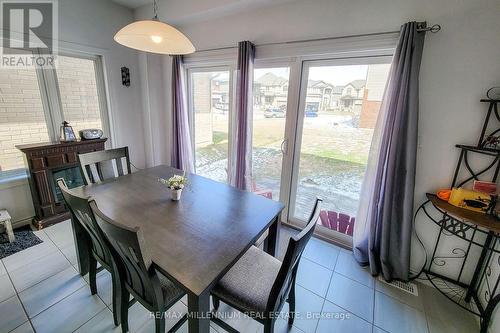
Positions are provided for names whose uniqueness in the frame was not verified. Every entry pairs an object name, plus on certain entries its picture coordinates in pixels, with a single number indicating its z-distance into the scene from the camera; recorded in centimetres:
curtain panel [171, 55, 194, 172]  305
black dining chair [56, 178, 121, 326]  115
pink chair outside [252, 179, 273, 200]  279
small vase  161
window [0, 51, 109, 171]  232
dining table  97
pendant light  135
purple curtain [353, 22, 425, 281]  163
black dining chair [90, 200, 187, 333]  94
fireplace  232
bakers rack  147
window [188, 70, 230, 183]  301
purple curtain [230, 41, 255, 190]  239
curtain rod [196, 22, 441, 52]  157
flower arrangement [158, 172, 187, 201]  160
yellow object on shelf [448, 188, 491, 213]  149
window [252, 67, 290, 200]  246
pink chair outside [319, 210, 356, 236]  236
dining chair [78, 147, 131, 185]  192
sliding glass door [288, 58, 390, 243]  202
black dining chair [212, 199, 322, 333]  100
